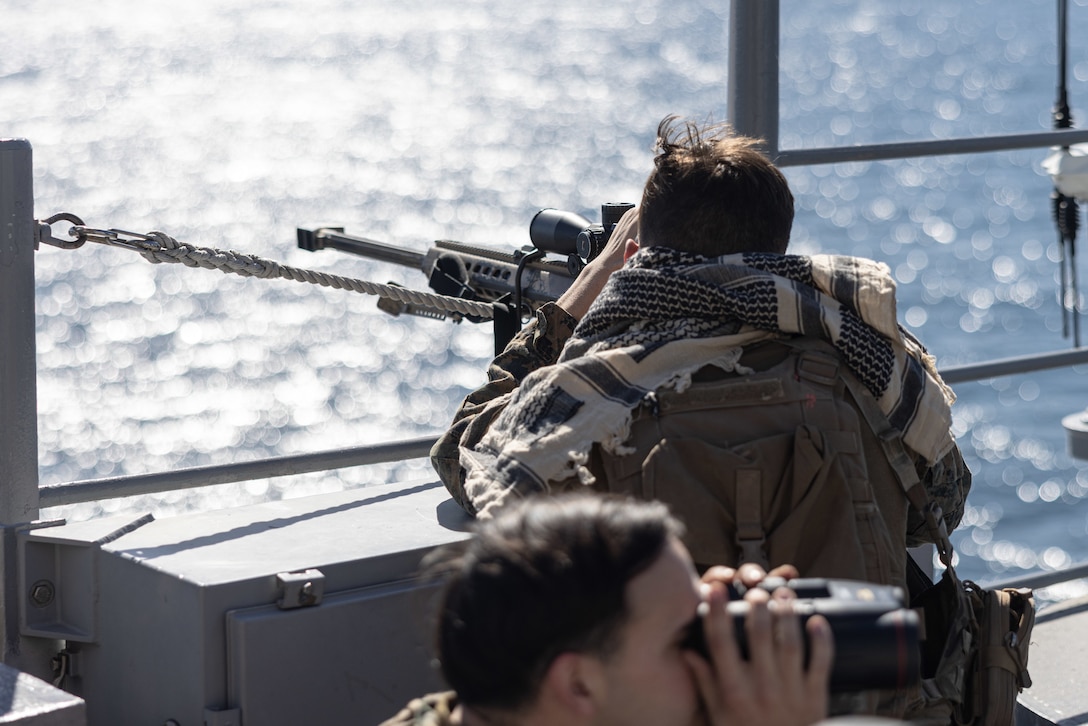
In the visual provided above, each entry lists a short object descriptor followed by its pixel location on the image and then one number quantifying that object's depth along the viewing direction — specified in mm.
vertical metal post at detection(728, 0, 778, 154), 5453
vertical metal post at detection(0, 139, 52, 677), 4277
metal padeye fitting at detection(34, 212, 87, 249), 4387
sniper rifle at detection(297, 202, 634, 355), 5117
